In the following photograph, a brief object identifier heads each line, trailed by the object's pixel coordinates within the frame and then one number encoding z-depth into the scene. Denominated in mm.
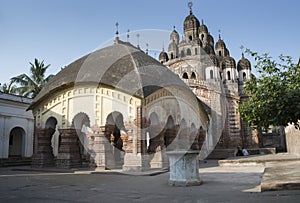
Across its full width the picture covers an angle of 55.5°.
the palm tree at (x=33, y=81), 25906
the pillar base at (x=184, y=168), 7926
